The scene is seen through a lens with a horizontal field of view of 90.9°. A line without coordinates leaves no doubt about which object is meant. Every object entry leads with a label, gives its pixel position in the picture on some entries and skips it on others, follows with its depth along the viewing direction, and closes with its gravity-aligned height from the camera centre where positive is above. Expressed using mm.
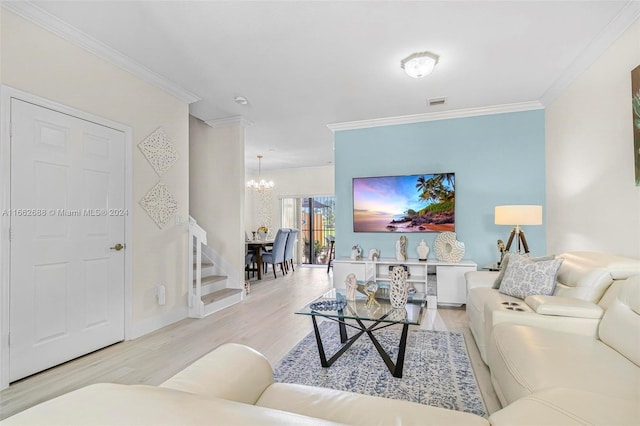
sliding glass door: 8625 -92
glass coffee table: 2217 -708
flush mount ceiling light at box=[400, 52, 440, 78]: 2848 +1436
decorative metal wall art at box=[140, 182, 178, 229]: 3264 +169
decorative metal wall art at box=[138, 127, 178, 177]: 3256 +744
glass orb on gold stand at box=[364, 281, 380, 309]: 2602 -622
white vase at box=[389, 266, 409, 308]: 2477 -557
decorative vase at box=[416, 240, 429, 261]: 4289 -448
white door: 2230 -134
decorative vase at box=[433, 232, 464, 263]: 4121 -395
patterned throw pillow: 2432 -485
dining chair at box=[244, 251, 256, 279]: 6340 -822
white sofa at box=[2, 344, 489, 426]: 450 -520
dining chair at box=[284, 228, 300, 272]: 6840 -614
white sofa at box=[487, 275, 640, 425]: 903 -673
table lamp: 3371 +27
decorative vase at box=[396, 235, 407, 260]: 4406 -431
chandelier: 7137 +795
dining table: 6136 -606
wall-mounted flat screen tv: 4379 +219
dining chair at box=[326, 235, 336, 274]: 7918 -673
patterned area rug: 1970 -1113
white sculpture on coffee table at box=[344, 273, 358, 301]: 2729 -595
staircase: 3711 -887
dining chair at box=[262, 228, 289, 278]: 6414 -673
